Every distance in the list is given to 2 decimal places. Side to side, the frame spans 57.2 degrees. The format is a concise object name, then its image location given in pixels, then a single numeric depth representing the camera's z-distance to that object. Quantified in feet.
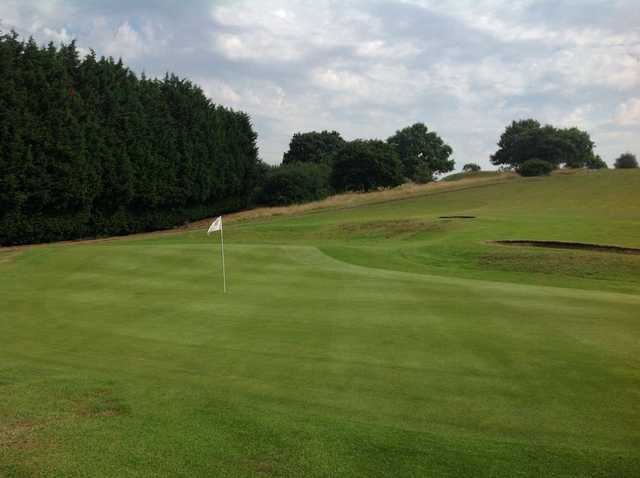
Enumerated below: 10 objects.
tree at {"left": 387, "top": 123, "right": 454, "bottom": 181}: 372.99
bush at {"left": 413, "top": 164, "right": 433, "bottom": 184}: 340.00
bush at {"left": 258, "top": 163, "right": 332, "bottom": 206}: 234.99
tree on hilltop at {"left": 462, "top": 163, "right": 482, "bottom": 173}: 405.96
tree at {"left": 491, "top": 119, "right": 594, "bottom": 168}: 331.98
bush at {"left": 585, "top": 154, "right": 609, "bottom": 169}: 403.22
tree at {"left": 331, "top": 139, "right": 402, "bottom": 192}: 263.29
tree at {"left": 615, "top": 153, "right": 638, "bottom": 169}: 304.50
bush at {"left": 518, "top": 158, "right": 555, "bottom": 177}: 236.84
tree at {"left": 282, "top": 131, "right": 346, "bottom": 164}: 372.58
